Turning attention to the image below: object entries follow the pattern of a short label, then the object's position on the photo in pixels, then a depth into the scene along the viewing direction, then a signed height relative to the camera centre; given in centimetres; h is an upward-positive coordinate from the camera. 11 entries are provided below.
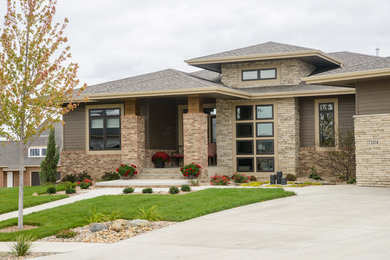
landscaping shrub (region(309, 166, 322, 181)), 2149 -116
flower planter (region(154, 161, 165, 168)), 2330 -71
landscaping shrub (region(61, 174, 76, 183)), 2319 -133
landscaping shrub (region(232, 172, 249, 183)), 2144 -128
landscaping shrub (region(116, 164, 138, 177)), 2185 -95
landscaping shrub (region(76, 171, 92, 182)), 2348 -129
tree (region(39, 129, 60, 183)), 2430 -74
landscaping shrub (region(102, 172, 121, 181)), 2258 -122
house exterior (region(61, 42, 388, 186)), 2166 +139
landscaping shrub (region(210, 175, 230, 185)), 2003 -126
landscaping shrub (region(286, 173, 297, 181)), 2164 -124
